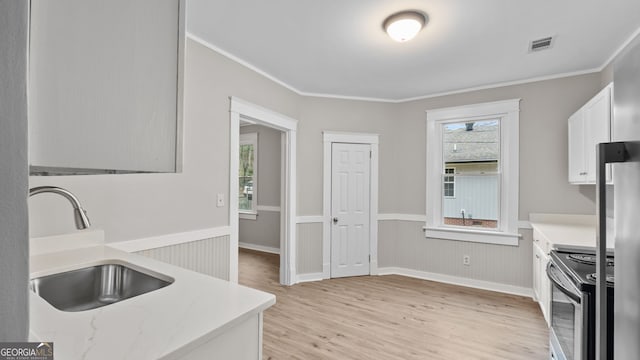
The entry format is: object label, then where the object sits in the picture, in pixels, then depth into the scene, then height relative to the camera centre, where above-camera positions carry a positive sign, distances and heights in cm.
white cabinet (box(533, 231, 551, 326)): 251 -86
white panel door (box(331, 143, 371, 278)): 412 -36
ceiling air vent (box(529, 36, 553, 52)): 258 +127
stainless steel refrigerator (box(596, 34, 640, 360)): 63 -6
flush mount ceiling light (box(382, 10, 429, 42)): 218 +121
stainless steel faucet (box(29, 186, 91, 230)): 102 -11
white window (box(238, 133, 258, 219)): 582 +15
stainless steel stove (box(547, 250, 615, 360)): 131 -58
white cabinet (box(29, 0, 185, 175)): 49 +18
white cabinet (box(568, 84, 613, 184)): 228 +46
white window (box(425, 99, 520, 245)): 360 +15
